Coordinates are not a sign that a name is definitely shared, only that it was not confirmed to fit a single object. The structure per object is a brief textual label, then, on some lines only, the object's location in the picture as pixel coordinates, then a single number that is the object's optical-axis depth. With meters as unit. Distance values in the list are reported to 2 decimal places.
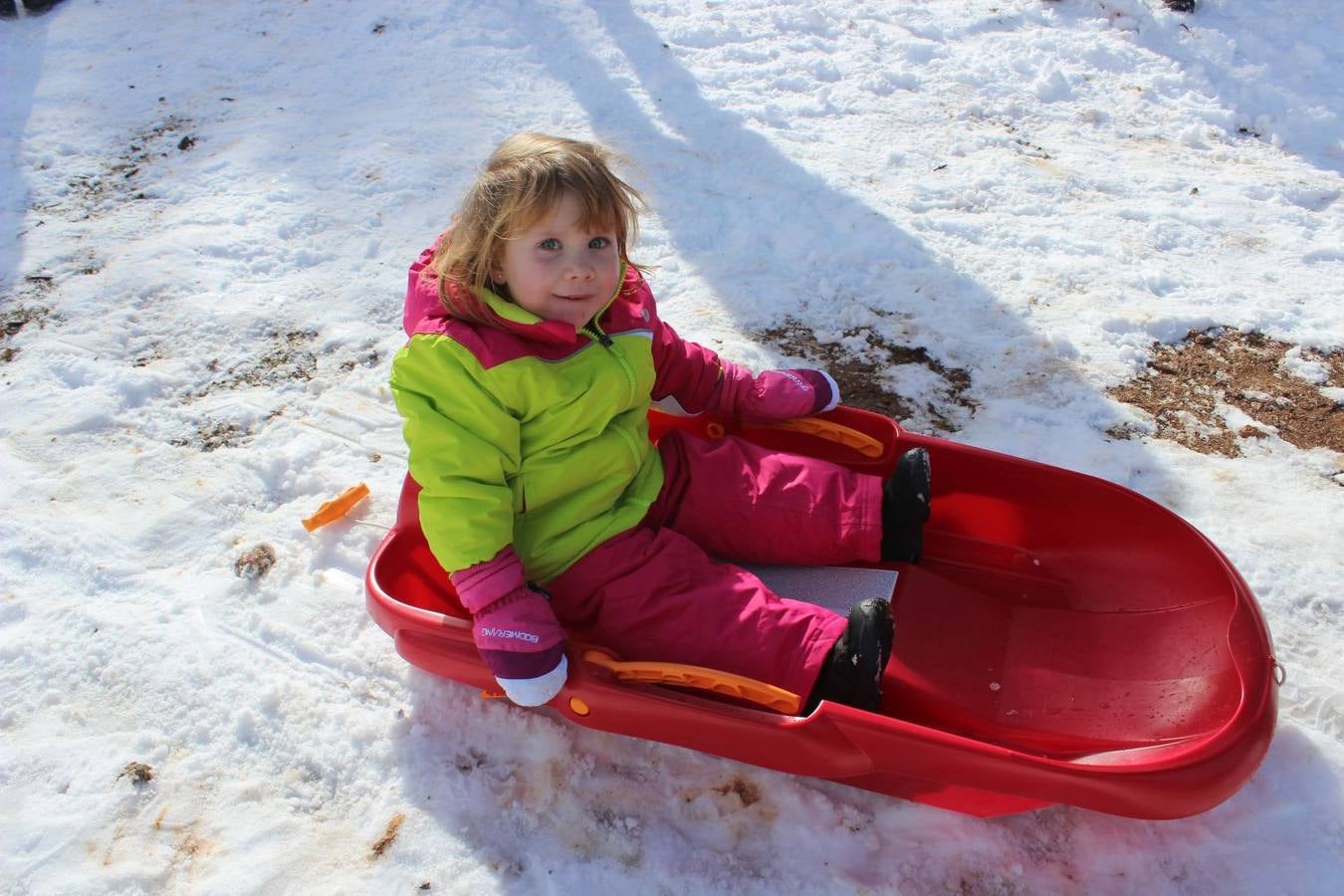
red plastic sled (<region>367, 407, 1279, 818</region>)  1.52
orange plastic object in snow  2.22
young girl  1.68
